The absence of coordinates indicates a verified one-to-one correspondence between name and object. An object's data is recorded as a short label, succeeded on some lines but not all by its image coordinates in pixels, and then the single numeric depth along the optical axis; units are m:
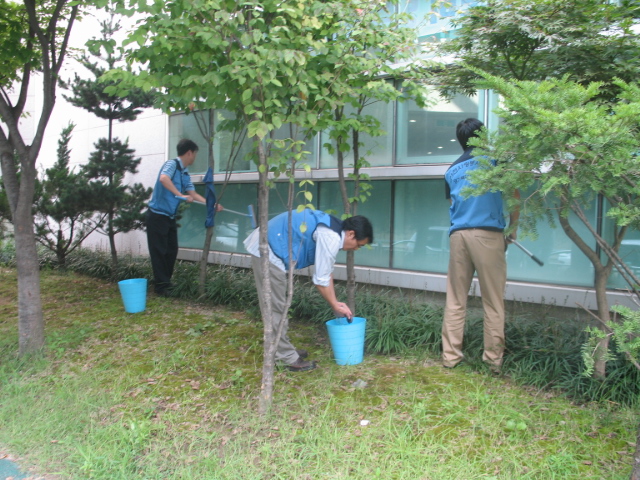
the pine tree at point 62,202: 8.08
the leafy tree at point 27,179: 4.96
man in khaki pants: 4.13
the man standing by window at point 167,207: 6.68
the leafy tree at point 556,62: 2.52
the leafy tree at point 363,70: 3.99
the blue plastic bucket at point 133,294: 6.25
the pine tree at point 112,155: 8.01
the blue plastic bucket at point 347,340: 4.30
